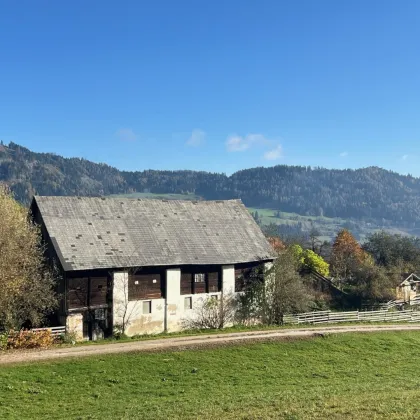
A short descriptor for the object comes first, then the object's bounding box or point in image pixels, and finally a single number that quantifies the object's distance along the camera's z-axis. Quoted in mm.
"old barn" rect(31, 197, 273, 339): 37219
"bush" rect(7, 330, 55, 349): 29609
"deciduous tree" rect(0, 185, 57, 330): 30125
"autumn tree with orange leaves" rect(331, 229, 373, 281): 81125
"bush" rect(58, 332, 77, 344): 33875
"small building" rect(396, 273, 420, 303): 71438
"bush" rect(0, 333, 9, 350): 28906
